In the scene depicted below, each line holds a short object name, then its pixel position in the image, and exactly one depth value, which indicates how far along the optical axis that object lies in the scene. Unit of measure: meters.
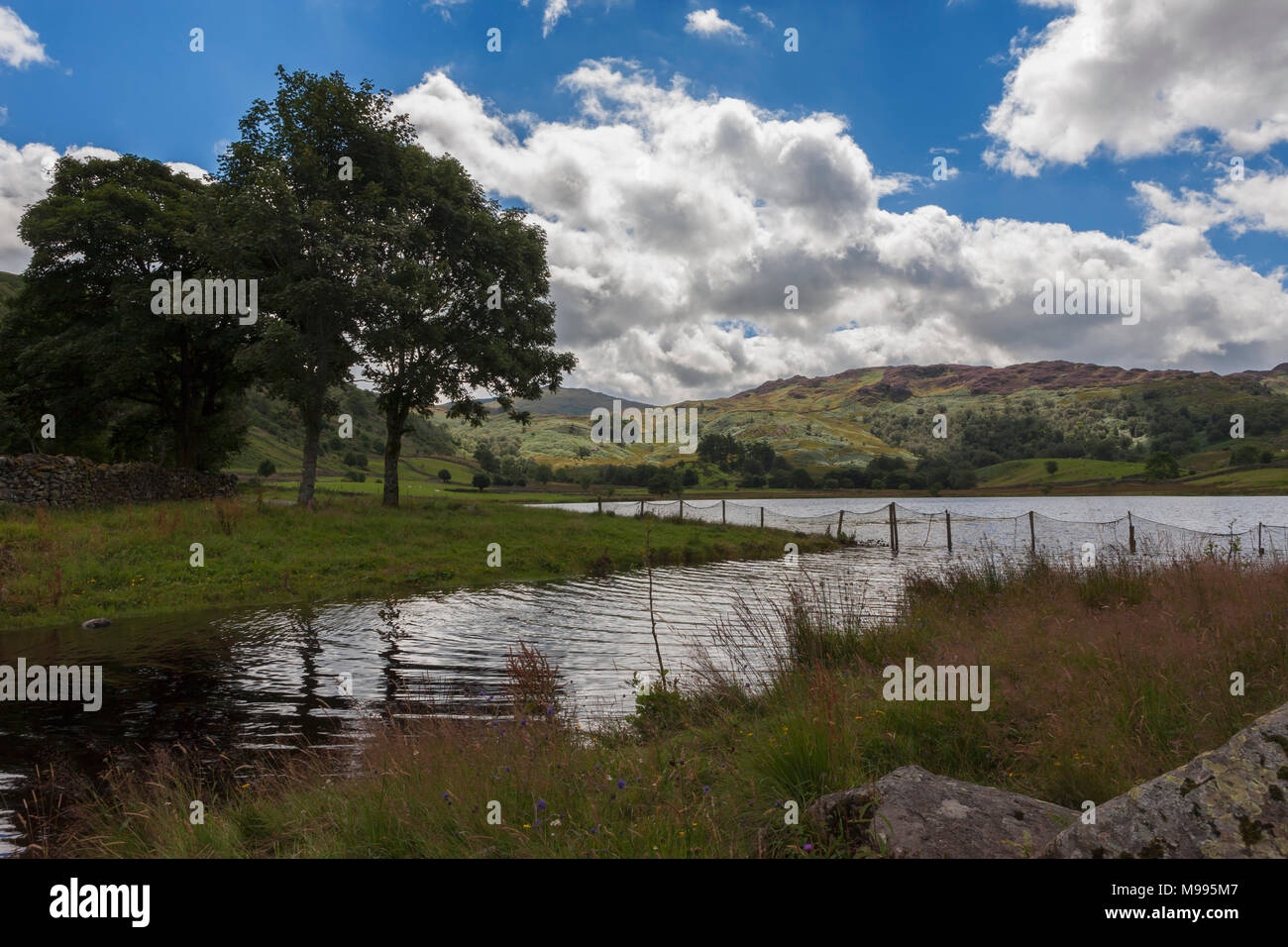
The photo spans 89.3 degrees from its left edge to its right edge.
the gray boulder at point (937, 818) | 3.40
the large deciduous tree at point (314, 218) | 24.11
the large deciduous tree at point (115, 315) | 26.64
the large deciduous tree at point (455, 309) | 27.03
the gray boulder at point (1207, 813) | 2.84
